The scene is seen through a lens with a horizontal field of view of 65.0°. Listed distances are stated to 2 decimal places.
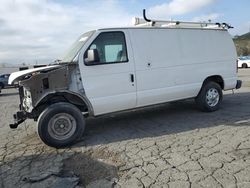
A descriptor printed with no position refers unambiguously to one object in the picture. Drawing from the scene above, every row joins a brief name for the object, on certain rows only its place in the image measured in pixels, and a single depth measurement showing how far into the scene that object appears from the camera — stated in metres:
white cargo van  3.89
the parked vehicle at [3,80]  18.83
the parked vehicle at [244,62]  22.89
